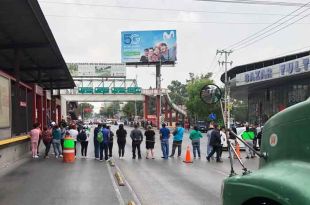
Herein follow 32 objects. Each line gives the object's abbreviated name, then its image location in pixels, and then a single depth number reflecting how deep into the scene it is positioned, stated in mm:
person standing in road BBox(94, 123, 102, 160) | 21467
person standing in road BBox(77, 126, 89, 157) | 22438
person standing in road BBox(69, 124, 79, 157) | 22072
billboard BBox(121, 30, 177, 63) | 83494
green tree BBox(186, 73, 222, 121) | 81425
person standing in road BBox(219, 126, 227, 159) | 23434
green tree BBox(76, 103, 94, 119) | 141150
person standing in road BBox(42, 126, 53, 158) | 22203
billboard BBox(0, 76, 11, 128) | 18384
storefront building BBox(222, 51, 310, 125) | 39719
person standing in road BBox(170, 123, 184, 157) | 22644
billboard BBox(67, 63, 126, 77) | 97062
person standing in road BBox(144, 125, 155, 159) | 22203
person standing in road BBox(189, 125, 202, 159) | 22141
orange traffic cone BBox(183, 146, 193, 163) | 19984
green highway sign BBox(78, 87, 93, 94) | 86375
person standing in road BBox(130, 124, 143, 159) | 22031
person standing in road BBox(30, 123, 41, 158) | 20828
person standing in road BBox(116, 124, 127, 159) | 22181
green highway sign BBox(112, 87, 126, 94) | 86938
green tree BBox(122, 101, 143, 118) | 149000
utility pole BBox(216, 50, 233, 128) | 67775
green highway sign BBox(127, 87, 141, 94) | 86562
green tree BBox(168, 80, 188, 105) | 136625
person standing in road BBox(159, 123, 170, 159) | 22094
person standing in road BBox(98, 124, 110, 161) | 20984
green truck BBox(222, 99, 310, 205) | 3697
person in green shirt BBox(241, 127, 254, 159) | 20977
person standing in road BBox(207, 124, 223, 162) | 20453
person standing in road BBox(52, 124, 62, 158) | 21758
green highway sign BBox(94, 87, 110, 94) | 87400
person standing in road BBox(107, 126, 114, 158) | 21378
